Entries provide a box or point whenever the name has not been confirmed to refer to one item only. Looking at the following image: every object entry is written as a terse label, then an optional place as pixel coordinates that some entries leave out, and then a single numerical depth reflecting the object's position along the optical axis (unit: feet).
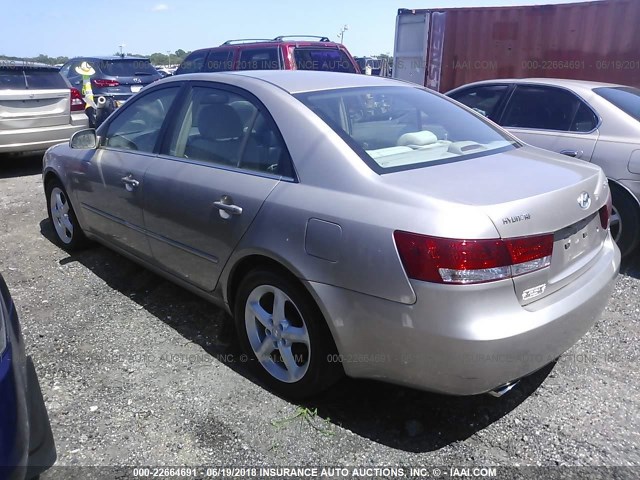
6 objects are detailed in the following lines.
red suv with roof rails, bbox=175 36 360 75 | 27.84
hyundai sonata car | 6.79
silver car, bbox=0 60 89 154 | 24.31
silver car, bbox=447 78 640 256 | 13.76
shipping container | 25.79
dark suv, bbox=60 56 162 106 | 38.50
